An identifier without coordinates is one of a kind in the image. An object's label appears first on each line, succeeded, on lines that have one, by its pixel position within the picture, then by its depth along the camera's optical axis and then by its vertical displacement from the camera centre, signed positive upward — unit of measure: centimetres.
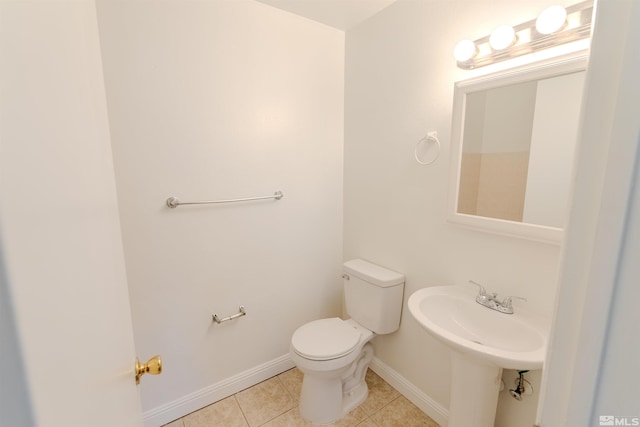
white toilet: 154 -99
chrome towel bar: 148 -17
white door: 20 -6
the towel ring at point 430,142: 148 +15
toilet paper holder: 170 -91
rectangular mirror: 106 +9
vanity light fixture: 97 +52
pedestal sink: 101 -67
